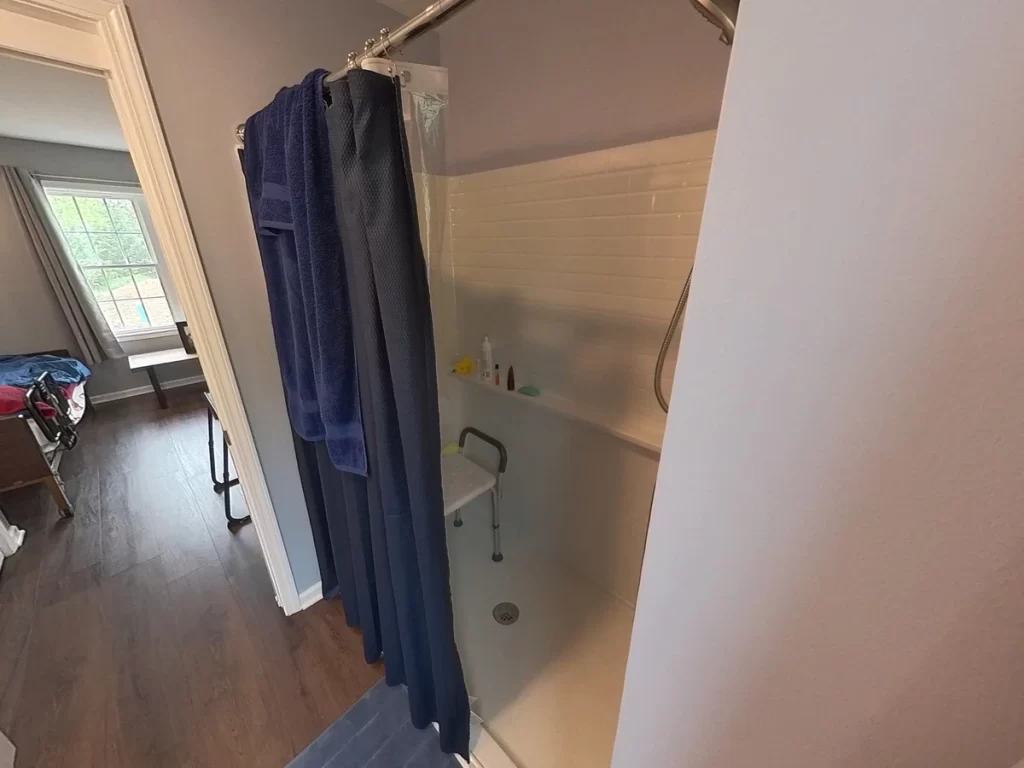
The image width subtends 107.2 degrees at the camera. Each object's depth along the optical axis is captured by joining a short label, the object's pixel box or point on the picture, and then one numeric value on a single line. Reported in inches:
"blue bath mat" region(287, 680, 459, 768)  45.3
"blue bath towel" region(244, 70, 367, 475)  31.2
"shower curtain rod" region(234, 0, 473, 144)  26.3
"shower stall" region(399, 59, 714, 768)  45.6
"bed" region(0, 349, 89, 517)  82.3
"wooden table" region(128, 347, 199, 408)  144.9
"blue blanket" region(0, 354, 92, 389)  105.4
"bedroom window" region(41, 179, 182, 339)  141.5
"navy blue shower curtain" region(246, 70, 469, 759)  27.1
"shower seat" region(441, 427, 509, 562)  63.2
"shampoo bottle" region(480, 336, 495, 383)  69.6
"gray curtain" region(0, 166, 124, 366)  126.6
